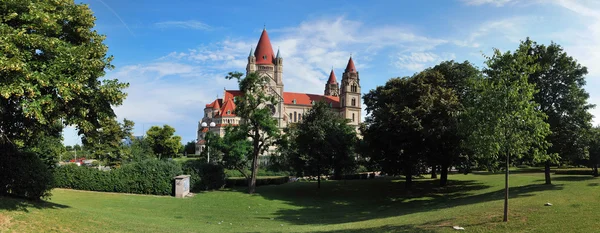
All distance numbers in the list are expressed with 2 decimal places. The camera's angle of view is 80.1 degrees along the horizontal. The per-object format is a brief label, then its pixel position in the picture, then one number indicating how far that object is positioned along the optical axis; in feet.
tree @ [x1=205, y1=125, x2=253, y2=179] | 158.55
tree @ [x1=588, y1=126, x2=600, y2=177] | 96.65
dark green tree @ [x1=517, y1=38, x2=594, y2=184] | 73.00
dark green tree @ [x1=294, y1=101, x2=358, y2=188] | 112.27
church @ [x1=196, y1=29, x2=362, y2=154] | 301.63
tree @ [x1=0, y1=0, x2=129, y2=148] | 34.73
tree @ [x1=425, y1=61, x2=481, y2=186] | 86.79
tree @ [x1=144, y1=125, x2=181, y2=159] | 266.16
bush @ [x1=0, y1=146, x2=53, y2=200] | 45.62
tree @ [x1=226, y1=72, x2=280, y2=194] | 103.72
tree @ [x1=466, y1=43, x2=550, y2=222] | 40.98
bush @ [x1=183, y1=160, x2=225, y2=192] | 97.92
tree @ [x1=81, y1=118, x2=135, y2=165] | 145.77
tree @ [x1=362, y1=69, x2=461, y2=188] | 87.97
